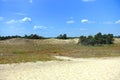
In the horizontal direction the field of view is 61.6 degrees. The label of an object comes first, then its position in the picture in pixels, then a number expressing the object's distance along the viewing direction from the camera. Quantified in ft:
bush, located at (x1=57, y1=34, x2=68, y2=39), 129.54
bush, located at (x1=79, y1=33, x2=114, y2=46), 94.11
